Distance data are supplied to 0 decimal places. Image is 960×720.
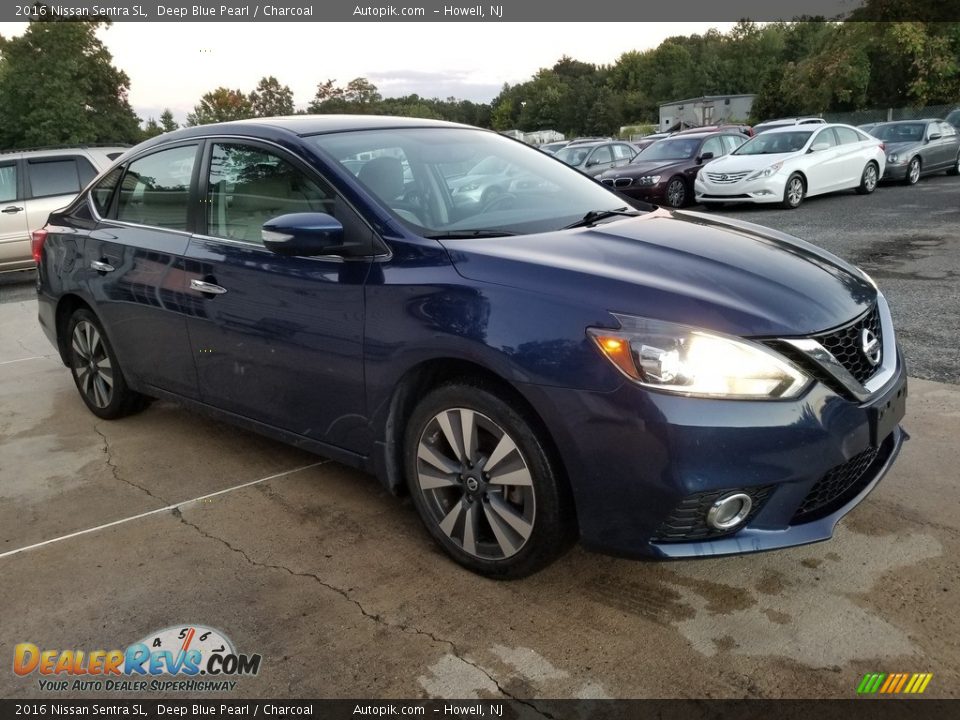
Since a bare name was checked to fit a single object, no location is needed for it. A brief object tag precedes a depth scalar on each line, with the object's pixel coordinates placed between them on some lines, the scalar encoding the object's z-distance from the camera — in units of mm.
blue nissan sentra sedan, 2439
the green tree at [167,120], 68938
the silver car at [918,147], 16828
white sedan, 13859
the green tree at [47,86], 40750
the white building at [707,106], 80000
